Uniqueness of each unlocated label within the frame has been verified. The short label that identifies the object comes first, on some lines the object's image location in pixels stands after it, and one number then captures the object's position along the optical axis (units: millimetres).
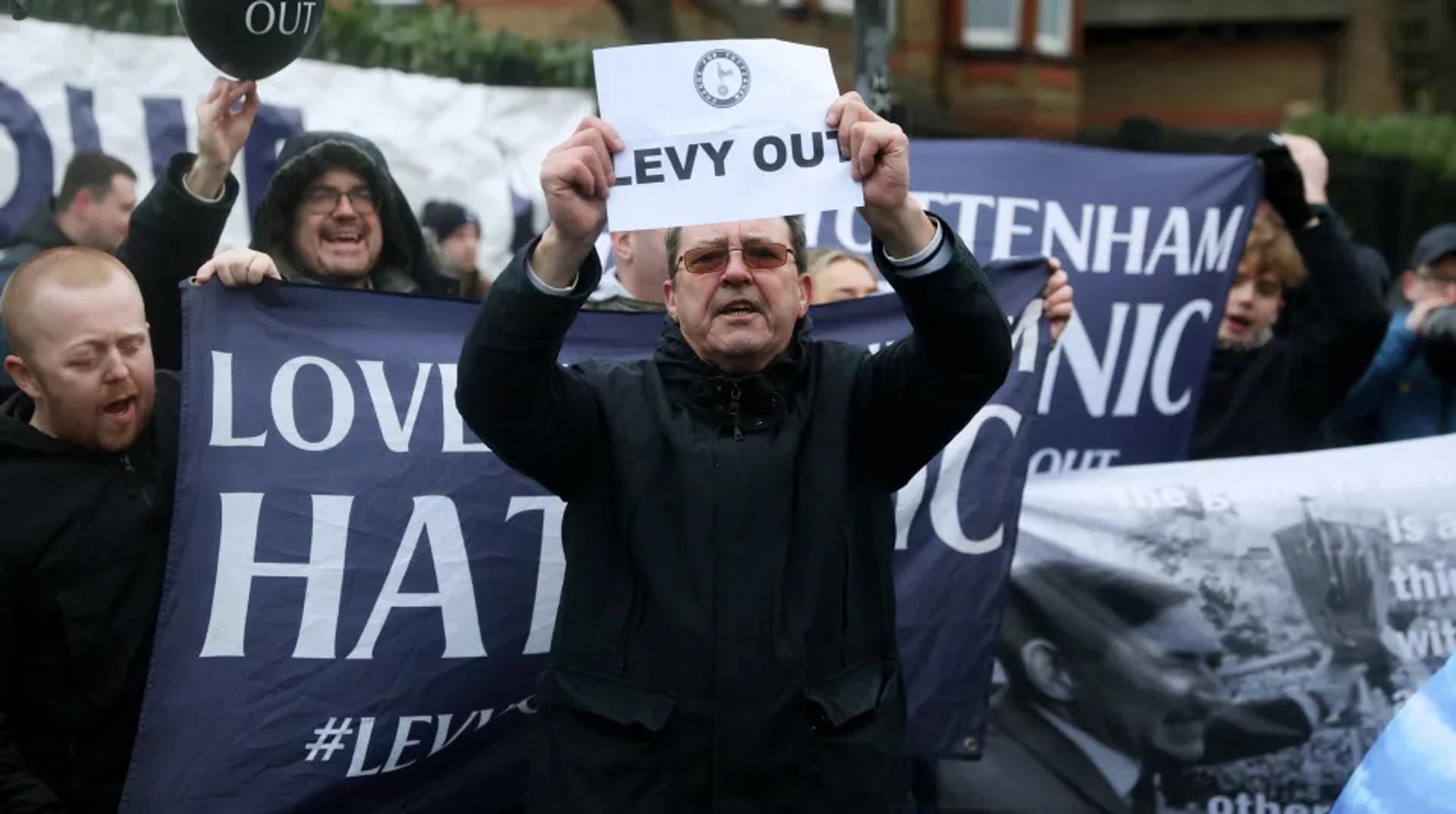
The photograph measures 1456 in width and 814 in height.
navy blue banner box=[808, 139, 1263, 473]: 5246
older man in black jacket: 3105
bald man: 3506
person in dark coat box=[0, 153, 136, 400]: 5512
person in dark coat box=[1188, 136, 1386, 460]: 5027
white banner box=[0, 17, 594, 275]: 6004
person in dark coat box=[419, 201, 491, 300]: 6684
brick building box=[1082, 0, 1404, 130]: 29953
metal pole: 5703
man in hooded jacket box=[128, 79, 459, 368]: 4621
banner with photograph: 4418
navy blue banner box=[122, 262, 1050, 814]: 3656
